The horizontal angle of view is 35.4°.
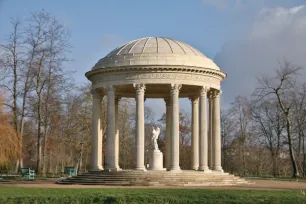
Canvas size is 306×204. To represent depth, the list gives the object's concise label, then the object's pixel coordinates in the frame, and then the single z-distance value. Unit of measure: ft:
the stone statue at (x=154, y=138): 185.43
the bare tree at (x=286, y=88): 226.17
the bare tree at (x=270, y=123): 282.36
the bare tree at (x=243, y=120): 296.10
